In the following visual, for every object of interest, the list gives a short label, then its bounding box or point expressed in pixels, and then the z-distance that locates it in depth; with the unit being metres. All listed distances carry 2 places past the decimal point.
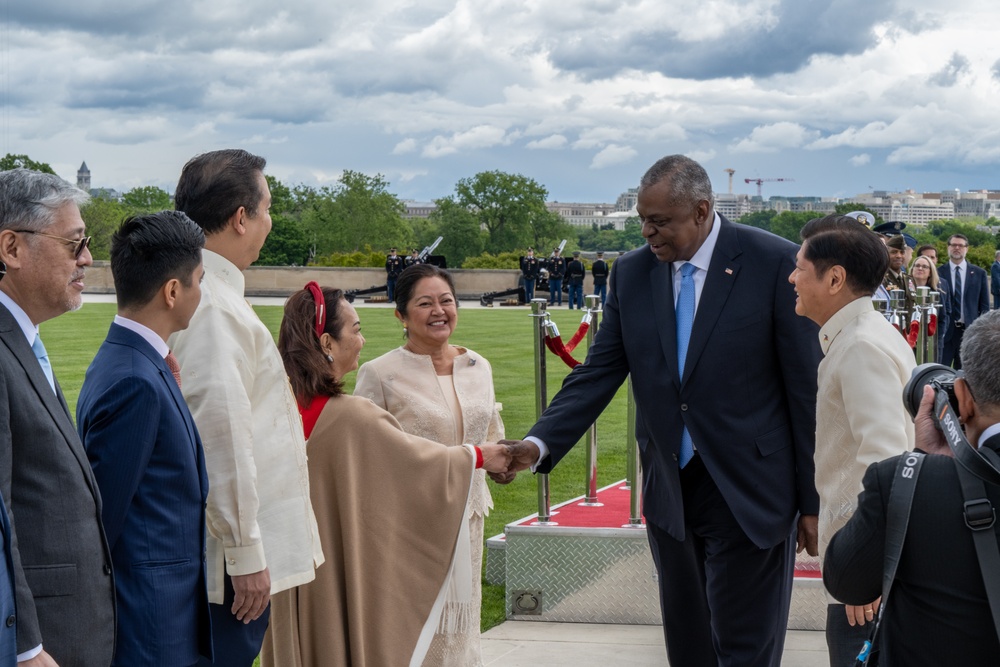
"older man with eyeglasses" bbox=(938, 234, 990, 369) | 16.16
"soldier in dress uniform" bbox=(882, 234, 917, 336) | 10.23
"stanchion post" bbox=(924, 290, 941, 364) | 9.46
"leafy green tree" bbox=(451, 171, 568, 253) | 94.31
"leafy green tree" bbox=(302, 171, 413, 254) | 86.50
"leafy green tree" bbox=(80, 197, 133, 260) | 62.28
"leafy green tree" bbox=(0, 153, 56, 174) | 76.69
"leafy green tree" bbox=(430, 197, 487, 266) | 90.00
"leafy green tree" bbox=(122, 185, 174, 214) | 110.44
